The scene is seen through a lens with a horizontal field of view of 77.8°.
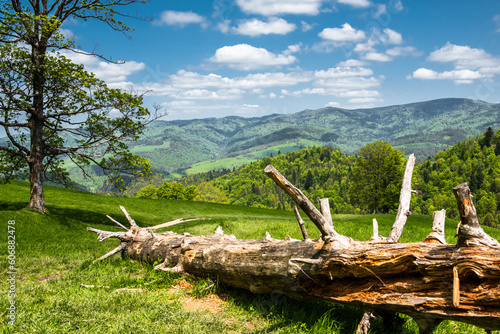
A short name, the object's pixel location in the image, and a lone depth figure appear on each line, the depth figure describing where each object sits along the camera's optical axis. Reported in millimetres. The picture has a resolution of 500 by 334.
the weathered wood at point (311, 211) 5195
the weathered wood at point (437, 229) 5262
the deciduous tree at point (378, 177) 54656
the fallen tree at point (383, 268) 4199
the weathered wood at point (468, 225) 4059
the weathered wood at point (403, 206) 6193
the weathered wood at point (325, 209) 6087
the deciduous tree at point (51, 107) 20328
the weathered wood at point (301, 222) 6625
